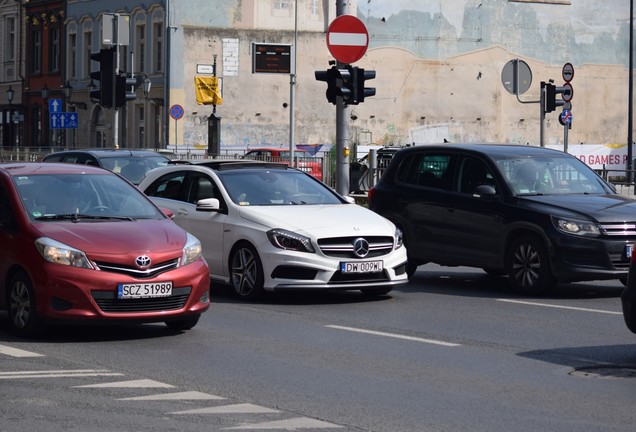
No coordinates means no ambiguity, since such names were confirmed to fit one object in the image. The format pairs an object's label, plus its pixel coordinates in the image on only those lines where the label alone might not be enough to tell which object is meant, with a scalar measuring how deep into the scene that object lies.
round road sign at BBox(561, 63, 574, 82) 35.88
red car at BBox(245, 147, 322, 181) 40.06
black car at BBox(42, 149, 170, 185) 25.20
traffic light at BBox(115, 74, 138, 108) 29.19
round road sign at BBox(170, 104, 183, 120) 58.72
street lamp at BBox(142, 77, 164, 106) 63.00
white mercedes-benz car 15.07
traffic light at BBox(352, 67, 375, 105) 23.48
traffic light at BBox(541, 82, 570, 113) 28.22
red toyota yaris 11.80
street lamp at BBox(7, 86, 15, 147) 75.50
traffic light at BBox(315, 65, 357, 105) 23.48
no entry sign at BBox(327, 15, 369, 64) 22.98
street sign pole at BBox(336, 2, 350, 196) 23.56
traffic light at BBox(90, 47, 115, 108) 28.72
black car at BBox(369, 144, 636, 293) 15.87
